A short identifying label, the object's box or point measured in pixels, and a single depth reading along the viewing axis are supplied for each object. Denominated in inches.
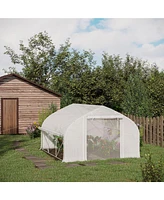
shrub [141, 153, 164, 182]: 239.5
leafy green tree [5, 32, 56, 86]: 943.7
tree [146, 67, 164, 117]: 555.2
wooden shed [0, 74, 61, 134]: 634.2
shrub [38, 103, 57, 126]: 605.0
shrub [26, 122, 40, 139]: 550.0
